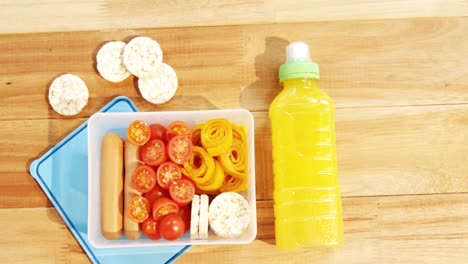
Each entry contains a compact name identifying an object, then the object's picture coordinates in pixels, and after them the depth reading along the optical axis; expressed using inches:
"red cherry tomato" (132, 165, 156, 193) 34.1
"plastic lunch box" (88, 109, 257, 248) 34.1
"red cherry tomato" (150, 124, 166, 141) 35.2
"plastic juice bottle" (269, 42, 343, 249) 36.5
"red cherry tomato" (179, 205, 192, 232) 34.8
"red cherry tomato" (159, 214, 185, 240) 33.1
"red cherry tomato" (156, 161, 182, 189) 34.2
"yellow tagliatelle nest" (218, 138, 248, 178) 34.9
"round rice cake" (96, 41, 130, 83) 38.3
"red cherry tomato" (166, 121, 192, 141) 34.8
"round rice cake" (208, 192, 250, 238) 34.0
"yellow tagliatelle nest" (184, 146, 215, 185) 34.7
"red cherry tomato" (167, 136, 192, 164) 34.0
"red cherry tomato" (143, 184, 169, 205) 34.7
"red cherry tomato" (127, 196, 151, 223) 33.7
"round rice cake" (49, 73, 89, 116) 38.0
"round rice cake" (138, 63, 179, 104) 38.1
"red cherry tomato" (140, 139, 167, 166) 34.4
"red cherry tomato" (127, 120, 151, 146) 34.4
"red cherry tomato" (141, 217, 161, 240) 33.9
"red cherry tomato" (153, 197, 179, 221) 33.7
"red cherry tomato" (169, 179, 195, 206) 33.7
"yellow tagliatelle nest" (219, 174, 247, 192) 35.7
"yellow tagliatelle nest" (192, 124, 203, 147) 36.2
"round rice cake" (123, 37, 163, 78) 37.5
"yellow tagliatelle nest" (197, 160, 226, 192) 34.9
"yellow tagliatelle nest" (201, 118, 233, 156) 34.4
